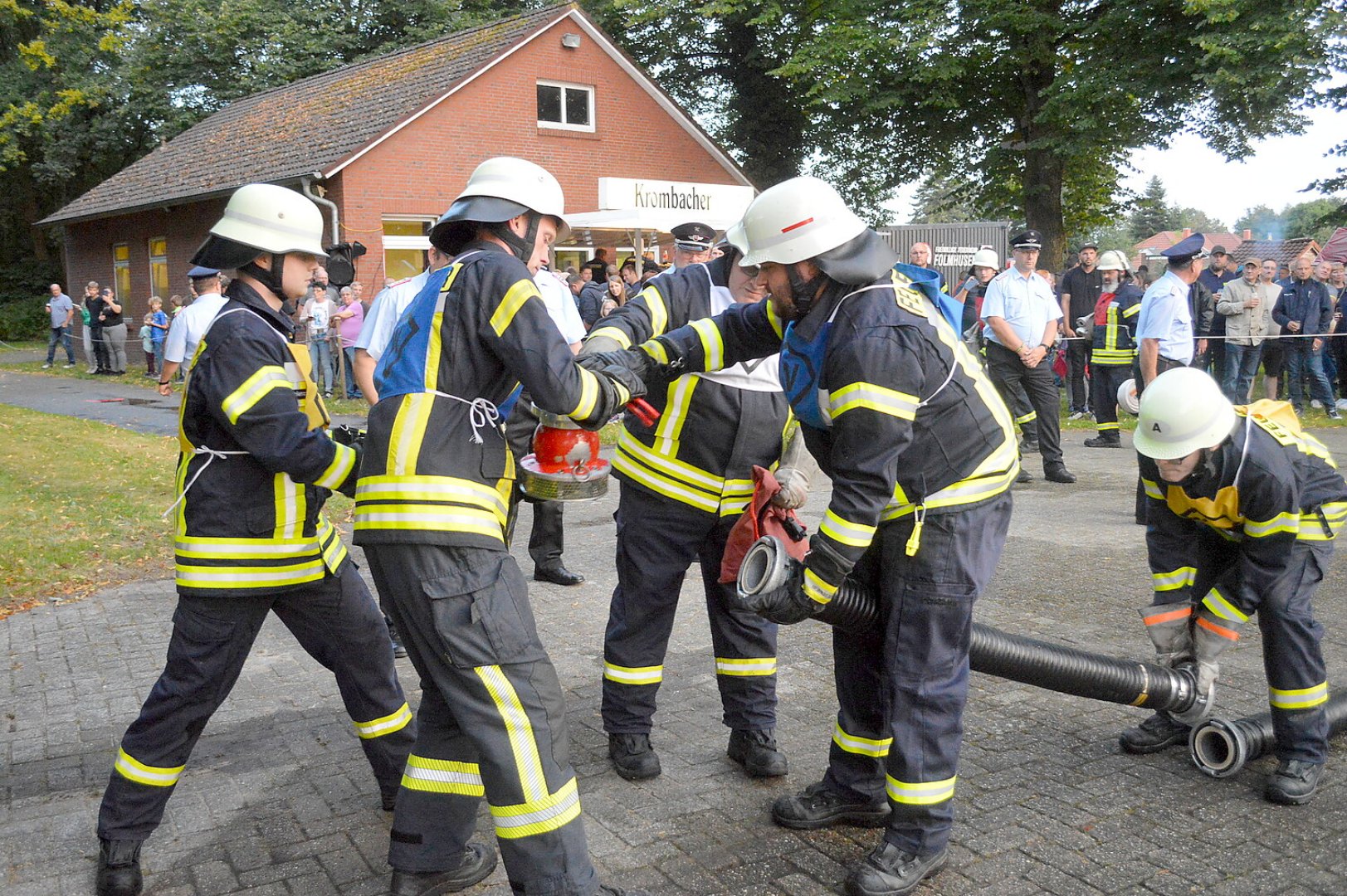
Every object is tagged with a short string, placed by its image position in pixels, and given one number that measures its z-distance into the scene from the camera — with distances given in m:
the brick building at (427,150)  22.27
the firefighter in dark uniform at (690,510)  4.17
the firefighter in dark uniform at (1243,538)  3.90
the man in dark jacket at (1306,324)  14.25
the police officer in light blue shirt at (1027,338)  9.97
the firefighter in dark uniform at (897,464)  3.21
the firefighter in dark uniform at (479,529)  2.97
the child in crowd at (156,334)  23.02
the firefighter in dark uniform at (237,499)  3.36
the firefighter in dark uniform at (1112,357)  11.43
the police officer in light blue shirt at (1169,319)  8.48
